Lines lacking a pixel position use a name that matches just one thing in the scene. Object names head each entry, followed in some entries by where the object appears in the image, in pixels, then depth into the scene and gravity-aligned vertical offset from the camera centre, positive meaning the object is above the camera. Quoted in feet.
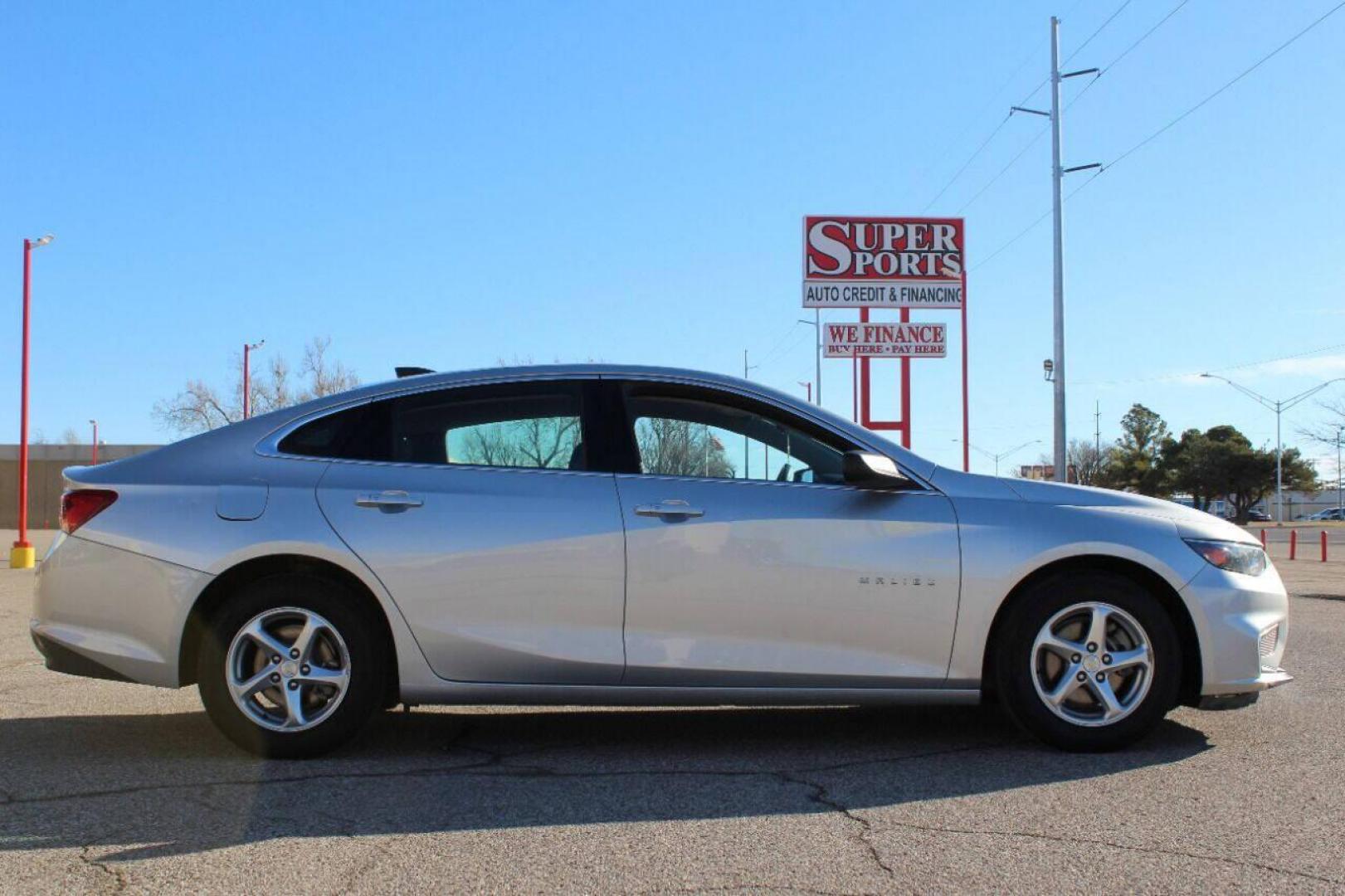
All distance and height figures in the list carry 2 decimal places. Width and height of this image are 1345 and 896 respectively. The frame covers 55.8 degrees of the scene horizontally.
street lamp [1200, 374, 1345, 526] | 226.17 +1.62
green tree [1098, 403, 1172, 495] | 284.00 +6.94
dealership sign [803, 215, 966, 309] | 77.82 +13.72
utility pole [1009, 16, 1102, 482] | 94.73 +17.00
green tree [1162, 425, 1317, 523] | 252.83 +2.85
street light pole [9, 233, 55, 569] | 78.48 +4.43
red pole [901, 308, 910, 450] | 76.38 +5.46
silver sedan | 16.61 -1.38
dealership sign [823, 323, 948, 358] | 79.92 +9.19
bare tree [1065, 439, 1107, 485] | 312.48 +6.48
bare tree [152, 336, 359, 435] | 165.17 +11.15
